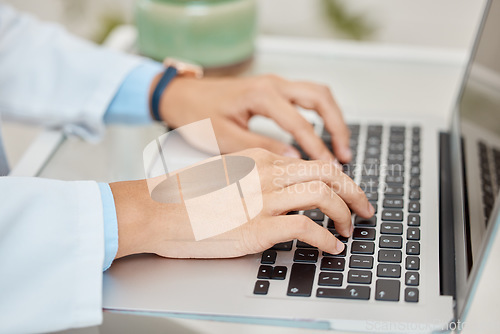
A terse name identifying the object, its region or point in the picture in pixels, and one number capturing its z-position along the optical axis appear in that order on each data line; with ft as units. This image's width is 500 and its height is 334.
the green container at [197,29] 2.65
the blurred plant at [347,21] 3.36
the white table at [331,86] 2.06
